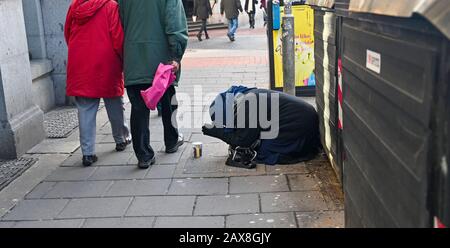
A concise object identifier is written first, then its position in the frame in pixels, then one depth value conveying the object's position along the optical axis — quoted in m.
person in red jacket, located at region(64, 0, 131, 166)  4.81
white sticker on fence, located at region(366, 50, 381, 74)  2.00
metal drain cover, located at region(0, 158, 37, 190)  4.75
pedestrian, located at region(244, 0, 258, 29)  21.17
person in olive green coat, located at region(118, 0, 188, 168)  4.64
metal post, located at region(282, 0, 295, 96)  6.14
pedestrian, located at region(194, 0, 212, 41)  17.72
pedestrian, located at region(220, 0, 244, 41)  16.64
